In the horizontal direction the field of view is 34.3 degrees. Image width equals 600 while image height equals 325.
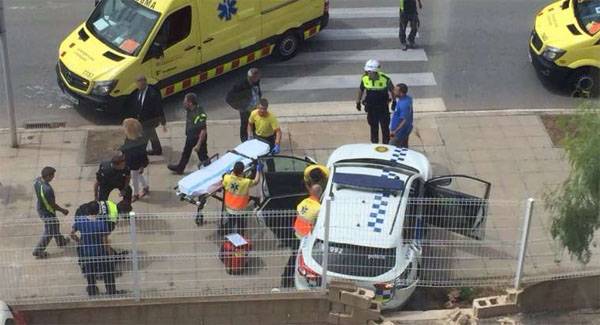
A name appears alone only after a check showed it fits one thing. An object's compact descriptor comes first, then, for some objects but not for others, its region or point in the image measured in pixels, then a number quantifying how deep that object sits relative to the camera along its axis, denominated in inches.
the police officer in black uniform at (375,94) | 559.2
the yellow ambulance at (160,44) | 604.7
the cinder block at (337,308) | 426.3
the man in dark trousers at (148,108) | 556.4
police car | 425.4
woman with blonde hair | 514.6
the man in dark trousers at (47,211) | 456.4
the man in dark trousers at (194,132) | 537.0
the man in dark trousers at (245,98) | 570.9
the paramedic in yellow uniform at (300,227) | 439.5
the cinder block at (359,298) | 418.9
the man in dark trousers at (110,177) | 488.1
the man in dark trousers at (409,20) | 696.4
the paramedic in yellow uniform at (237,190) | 473.4
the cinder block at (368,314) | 419.5
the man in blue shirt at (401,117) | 541.0
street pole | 552.1
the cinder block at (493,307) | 426.9
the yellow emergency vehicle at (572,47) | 634.8
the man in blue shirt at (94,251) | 423.8
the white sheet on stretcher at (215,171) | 495.8
